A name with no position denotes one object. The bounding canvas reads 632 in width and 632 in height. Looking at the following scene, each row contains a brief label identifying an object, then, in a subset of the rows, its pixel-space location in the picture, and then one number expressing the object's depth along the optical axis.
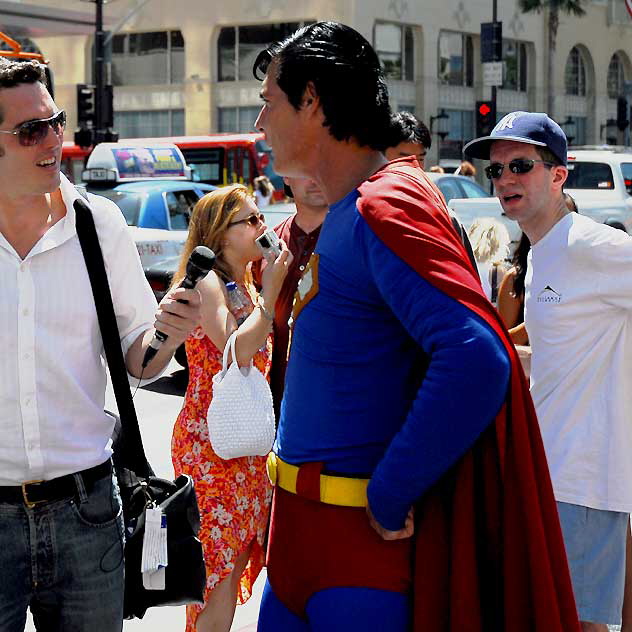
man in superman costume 2.39
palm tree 52.31
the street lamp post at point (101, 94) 28.33
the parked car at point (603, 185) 19.55
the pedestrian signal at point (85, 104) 28.80
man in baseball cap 4.02
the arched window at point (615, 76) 61.09
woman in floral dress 4.59
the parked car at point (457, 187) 18.88
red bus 29.98
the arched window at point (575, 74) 58.03
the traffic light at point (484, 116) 30.16
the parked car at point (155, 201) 14.38
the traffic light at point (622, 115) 38.41
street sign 31.20
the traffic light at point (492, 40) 31.64
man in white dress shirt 2.99
